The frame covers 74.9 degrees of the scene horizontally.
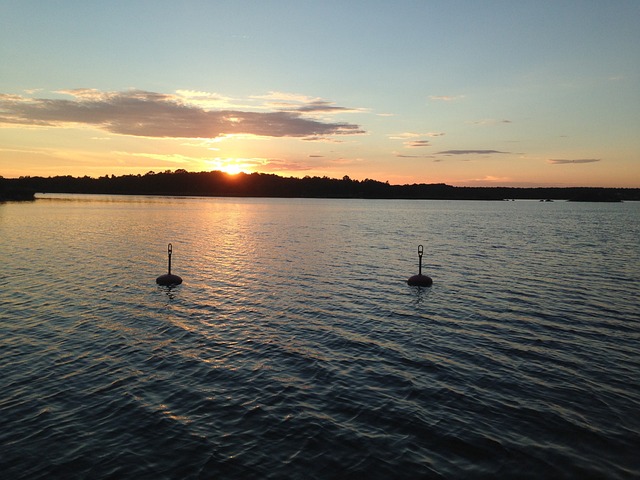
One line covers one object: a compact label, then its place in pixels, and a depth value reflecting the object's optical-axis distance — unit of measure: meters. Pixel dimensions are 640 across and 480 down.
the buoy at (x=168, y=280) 34.59
